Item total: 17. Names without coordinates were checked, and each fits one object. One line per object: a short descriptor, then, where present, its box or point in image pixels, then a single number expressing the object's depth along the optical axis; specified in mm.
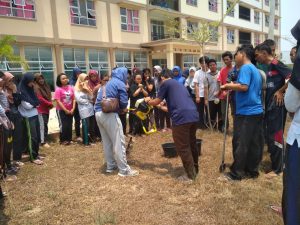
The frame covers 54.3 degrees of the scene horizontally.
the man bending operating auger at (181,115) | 4207
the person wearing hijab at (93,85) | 6602
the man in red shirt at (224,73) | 6045
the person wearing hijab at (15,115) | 4862
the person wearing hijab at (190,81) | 7760
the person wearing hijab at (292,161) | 2054
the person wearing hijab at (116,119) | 4582
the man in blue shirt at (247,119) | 3904
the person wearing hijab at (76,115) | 6959
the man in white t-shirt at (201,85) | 6980
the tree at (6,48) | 8955
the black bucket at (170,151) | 5523
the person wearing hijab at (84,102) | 6422
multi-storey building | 15594
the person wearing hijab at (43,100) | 6363
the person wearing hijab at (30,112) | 5371
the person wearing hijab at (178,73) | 7328
